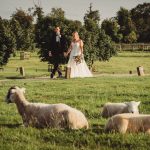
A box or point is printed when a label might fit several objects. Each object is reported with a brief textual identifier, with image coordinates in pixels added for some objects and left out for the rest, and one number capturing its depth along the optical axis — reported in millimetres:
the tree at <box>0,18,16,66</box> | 42406
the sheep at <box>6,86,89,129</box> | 9414
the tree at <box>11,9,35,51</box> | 71188
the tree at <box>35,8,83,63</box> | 42156
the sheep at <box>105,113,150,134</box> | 8680
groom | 26191
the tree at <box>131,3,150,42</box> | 109931
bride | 27594
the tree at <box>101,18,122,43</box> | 92875
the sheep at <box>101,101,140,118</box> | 11961
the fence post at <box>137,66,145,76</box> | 29875
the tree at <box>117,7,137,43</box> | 100125
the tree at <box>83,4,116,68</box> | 43500
